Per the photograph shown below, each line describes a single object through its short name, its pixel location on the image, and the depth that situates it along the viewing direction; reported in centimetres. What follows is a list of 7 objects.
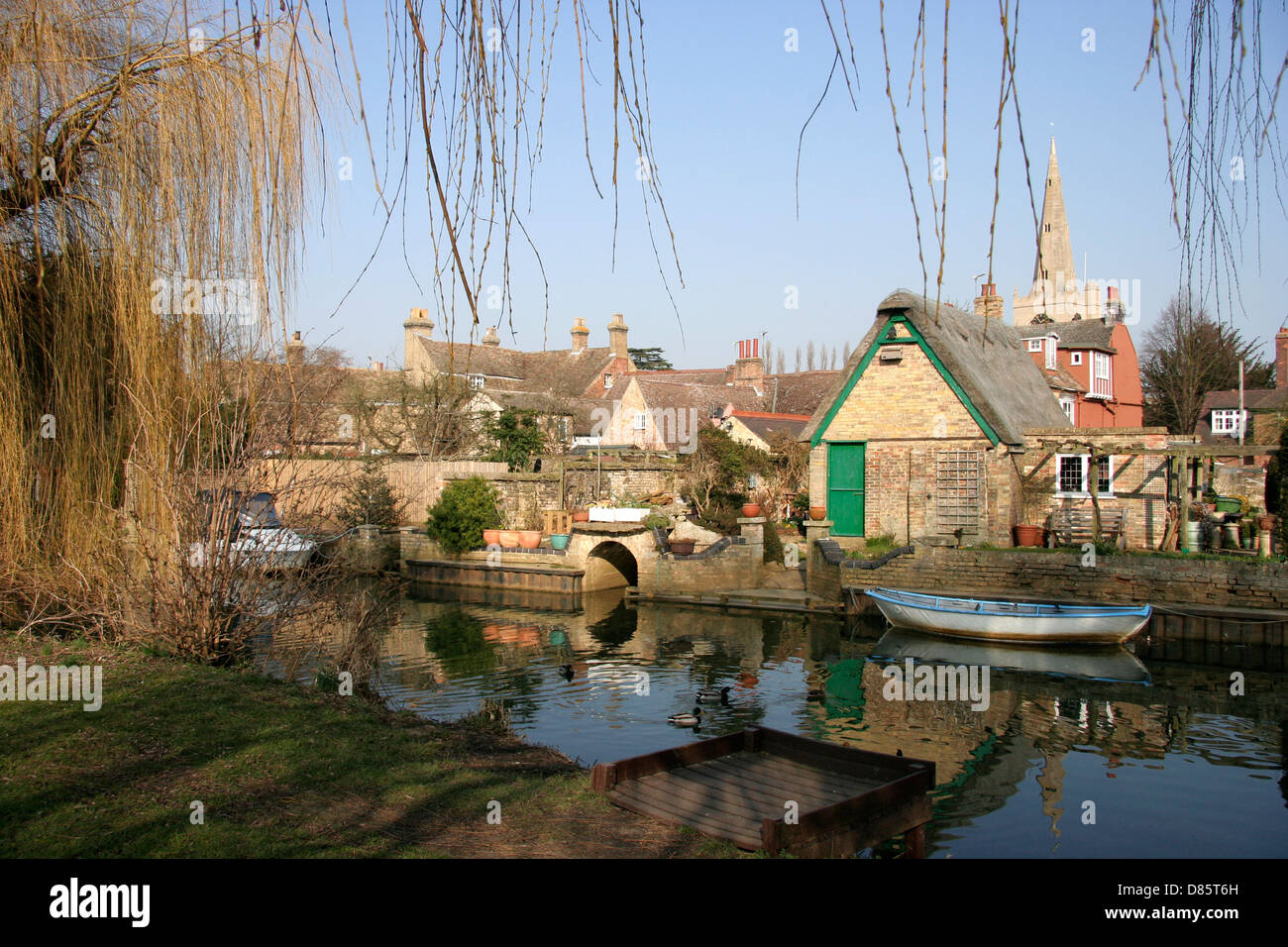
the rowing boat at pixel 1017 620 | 1592
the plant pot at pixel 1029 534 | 2066
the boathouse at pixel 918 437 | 2141
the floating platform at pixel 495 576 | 2489
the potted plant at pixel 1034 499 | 2185
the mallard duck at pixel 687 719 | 1161
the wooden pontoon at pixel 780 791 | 545
